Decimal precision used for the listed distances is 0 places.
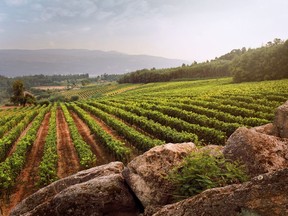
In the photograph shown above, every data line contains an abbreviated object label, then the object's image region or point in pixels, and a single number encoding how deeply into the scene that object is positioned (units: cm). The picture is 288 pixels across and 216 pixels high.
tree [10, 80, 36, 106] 7842
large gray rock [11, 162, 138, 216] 612
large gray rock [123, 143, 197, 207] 579
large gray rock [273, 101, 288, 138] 750
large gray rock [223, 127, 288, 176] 543
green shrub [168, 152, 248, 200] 487
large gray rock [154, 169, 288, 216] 347
